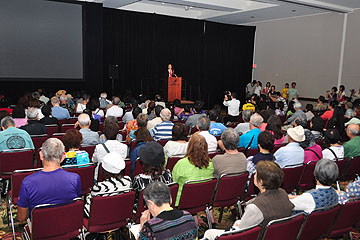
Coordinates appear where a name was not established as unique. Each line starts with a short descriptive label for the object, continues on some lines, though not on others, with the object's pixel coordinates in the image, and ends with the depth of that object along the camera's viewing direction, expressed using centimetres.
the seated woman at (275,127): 558
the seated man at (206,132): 502
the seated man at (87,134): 489
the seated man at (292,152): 432
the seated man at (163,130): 568
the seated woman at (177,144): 448
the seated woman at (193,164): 360
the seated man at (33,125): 531
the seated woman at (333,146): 469
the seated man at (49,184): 281
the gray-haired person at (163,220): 204
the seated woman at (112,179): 301
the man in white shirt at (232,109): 942
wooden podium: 1391
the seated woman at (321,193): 288
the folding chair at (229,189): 362
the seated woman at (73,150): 389
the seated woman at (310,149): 455
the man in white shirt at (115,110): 796
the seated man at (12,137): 445
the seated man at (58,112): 724
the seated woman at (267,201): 251
